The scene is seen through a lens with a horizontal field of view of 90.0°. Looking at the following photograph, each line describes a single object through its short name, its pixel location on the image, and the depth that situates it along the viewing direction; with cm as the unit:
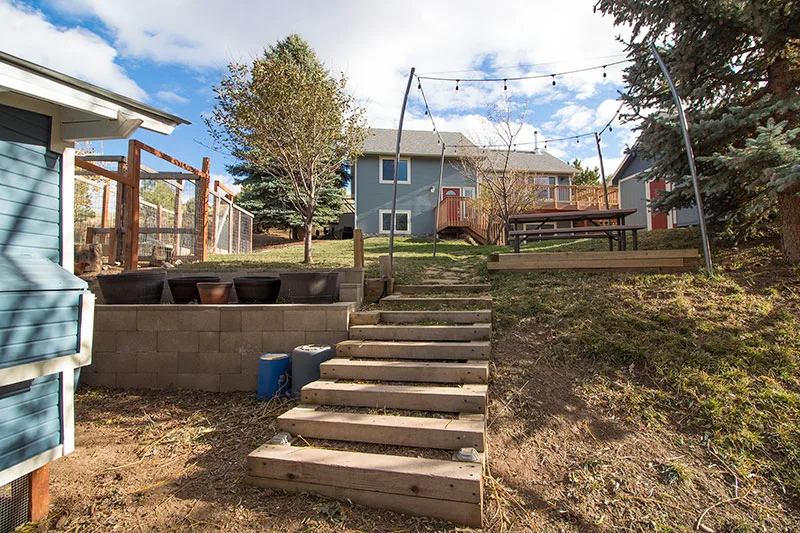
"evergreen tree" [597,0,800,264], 413
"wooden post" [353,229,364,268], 545
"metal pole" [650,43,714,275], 454
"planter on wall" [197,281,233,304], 442
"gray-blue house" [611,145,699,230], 1385
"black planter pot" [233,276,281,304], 448
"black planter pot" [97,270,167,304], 449
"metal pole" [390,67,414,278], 590
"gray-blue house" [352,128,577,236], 1773
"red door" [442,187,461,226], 1490
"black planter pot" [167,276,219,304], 454
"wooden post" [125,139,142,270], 583
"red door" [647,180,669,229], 1381
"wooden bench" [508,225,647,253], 550
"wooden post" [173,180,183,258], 762
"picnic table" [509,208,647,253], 552
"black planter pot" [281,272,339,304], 448
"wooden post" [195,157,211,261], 731
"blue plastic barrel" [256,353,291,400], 375
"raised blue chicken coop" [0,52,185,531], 206
